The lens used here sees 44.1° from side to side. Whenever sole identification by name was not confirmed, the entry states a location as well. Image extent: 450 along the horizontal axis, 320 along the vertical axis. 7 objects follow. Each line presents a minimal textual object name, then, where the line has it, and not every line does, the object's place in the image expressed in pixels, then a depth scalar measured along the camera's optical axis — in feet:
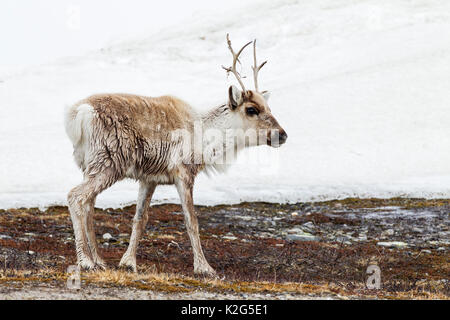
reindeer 32.19
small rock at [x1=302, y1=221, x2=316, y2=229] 62.36
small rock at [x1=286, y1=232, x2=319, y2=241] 54.68
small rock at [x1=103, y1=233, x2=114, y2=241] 49.30
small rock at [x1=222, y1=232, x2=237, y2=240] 53.65
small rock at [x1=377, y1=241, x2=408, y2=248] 51.19
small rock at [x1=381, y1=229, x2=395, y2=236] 56.85
